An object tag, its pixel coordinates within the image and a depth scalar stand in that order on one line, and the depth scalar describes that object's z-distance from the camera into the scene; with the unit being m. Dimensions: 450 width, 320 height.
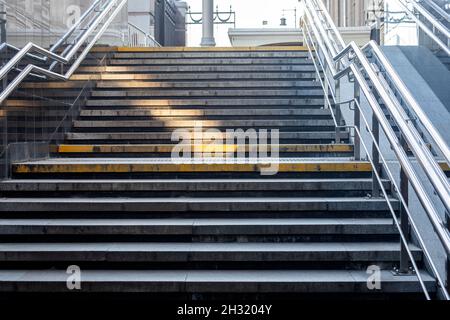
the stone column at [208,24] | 12.38
